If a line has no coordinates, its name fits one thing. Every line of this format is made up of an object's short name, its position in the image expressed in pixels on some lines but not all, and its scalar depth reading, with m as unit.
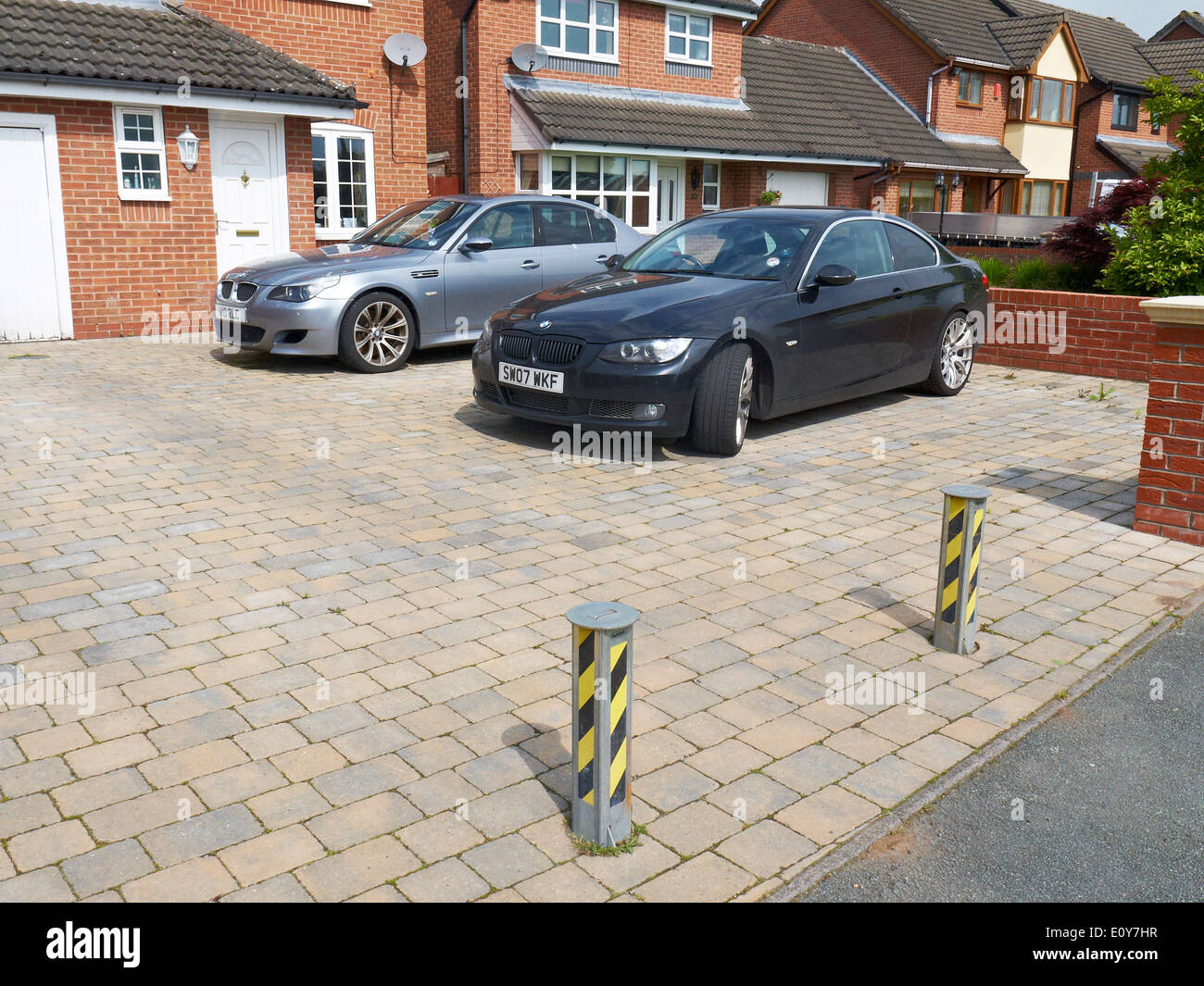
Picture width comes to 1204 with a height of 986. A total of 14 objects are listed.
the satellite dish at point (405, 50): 17.16
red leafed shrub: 12.55
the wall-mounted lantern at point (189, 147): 13.98
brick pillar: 6.17
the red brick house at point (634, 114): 20.66
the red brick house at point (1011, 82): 32.97
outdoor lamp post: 30.91
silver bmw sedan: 10.67
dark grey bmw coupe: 7.45
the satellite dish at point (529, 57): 20.38
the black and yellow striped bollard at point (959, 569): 4.55
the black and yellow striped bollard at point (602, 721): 3.14
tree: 11.45
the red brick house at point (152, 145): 13.08
